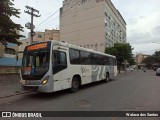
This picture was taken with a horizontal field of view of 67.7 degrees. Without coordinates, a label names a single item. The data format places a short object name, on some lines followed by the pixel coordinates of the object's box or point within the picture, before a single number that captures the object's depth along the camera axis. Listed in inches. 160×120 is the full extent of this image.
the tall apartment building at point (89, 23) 1314.3
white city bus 244.3
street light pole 491.0
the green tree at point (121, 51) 1082.5
